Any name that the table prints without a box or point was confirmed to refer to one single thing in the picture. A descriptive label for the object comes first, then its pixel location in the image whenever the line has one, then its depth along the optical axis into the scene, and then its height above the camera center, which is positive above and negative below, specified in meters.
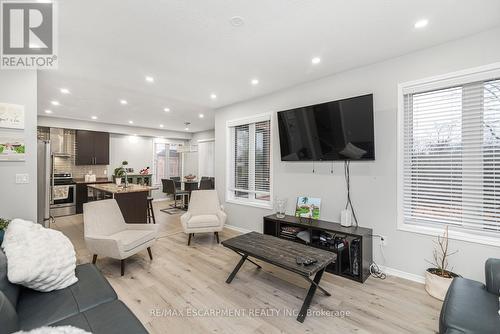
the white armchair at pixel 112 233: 2.77 -0.90
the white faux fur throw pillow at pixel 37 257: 1.52 -0.66
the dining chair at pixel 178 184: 7.10 -0.57
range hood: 6.21 +0.68
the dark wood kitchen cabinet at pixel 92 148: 6.57 +0.58
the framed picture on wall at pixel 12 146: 2.68 +0.25
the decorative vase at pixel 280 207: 3.67 -0.69
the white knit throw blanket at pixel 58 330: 1.02 -0.76
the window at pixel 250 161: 4.35 +0.12
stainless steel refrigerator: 3.31 -0.11
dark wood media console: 2.71 -1.00
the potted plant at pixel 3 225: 2.18 -0.61
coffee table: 2.08 -0.92
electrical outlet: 2.88 -0.94
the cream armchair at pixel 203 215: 3.82 -0.87
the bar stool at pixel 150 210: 5.18 -1.05
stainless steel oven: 5.86 -0.77
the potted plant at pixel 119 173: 5.50 -0.16
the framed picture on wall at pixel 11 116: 2.66 +0.61
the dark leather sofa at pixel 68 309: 1.29 -0.93
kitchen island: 4.42 -0.68
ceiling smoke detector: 2.07 +1.36
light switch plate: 2.78 -0.15
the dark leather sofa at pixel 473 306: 1.31 -0.92
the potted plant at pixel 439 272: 2.31 -1.12
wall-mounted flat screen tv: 2.83 +0.51
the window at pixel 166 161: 8.62 +0.24
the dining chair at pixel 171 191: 6.59 -0.71
